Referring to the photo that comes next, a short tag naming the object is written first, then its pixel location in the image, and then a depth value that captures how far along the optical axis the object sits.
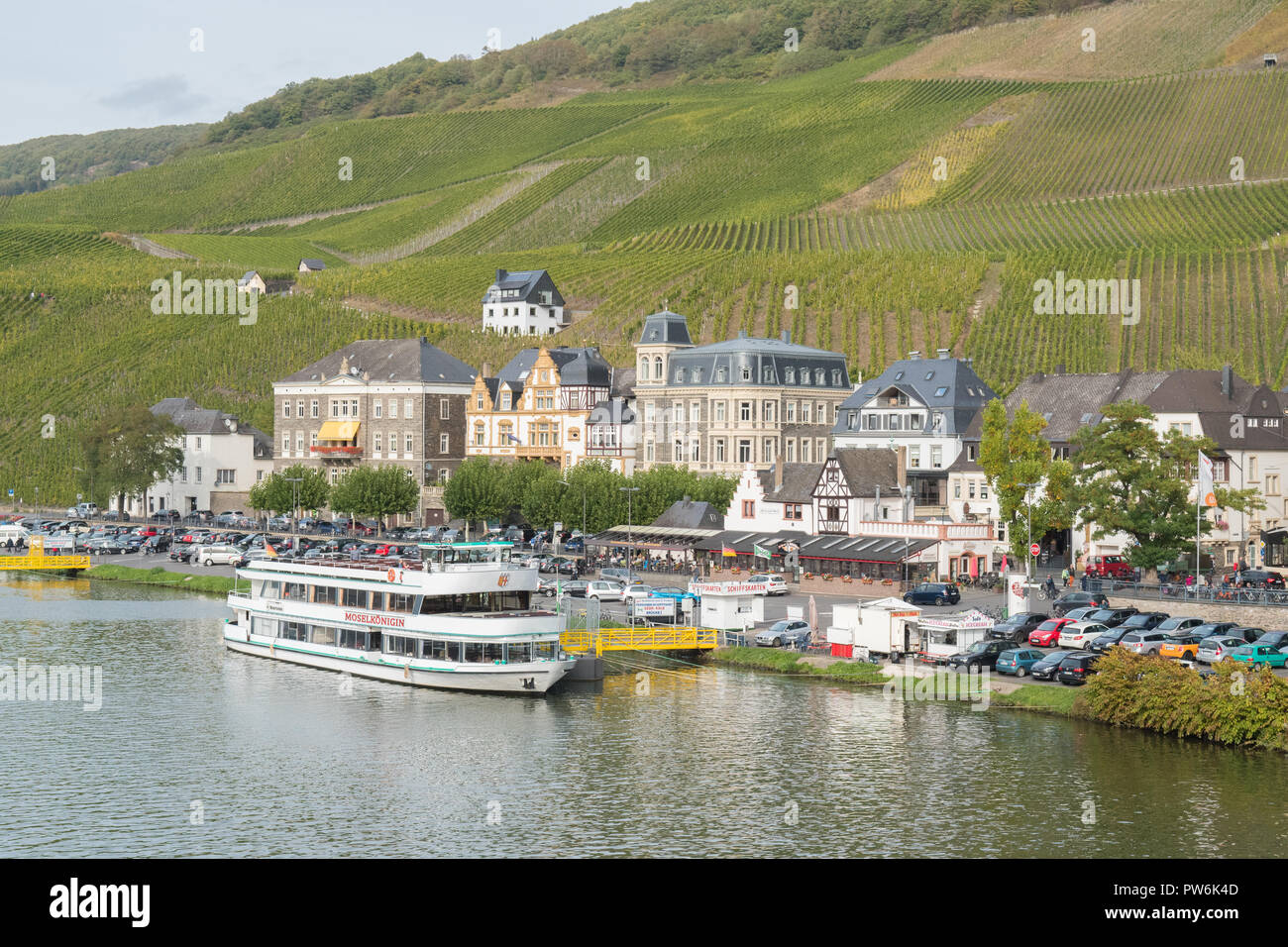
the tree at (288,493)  122.31
